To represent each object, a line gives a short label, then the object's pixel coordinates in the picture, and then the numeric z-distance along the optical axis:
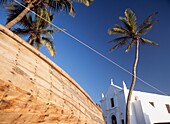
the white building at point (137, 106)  20.94
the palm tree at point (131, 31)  17.12
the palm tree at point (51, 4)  8.01
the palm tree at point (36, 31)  13.88
